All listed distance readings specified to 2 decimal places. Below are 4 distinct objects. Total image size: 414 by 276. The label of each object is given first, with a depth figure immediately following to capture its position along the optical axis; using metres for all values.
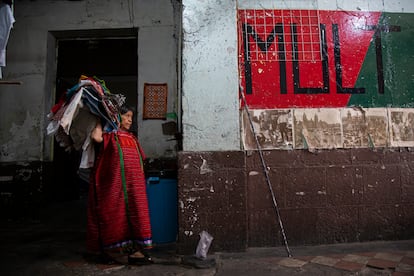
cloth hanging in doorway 2.21
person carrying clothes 2.52
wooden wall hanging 4.54
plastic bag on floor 2.62
